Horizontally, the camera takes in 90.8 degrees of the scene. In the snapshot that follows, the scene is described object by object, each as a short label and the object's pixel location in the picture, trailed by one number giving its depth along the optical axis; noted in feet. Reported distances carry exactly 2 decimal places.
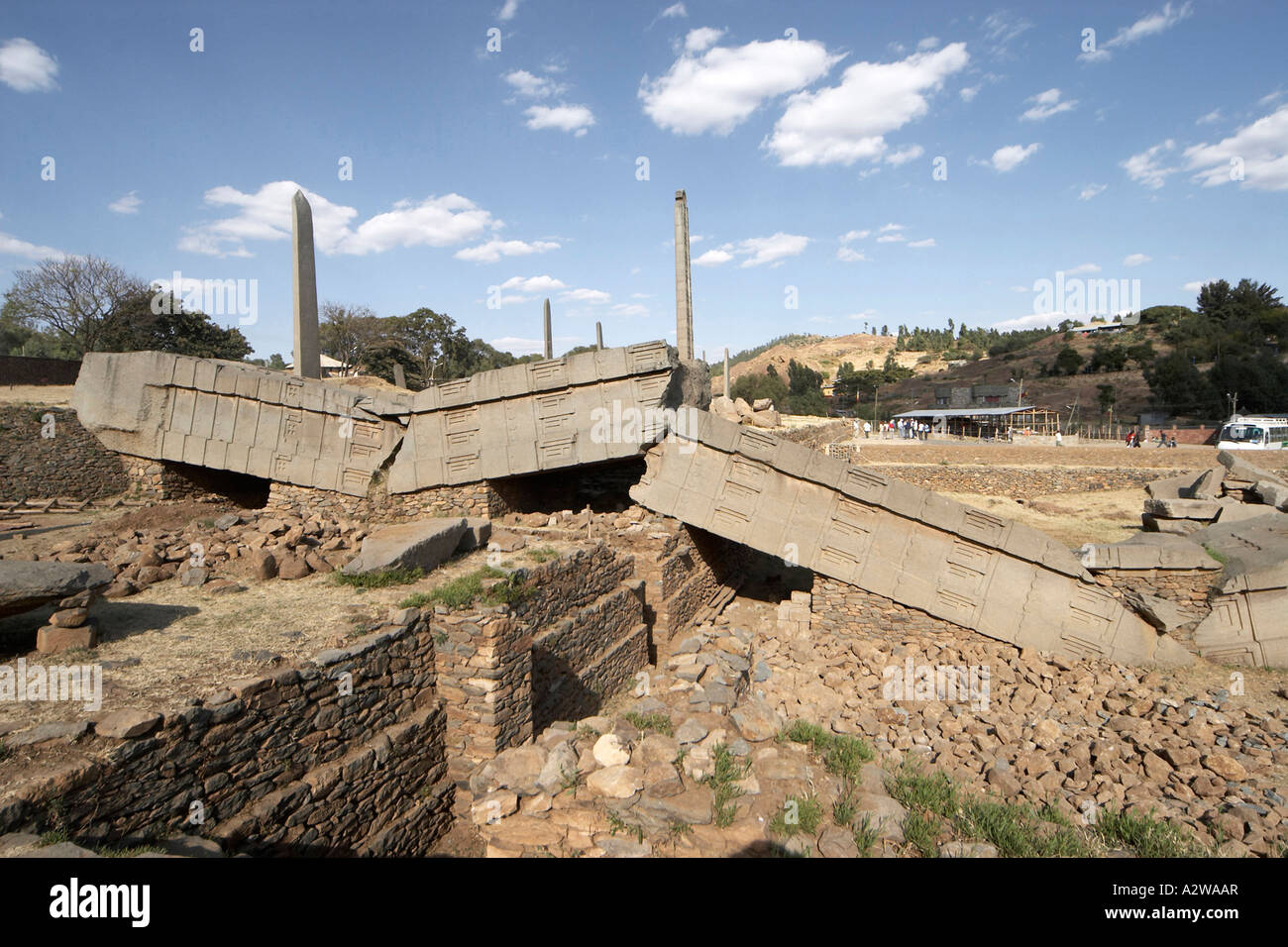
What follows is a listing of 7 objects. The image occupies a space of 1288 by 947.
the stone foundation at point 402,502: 35.01
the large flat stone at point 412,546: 23.45
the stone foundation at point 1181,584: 26.61
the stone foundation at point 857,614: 30.48
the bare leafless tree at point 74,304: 82.07
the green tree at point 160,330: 83.46
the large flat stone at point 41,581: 15.39
